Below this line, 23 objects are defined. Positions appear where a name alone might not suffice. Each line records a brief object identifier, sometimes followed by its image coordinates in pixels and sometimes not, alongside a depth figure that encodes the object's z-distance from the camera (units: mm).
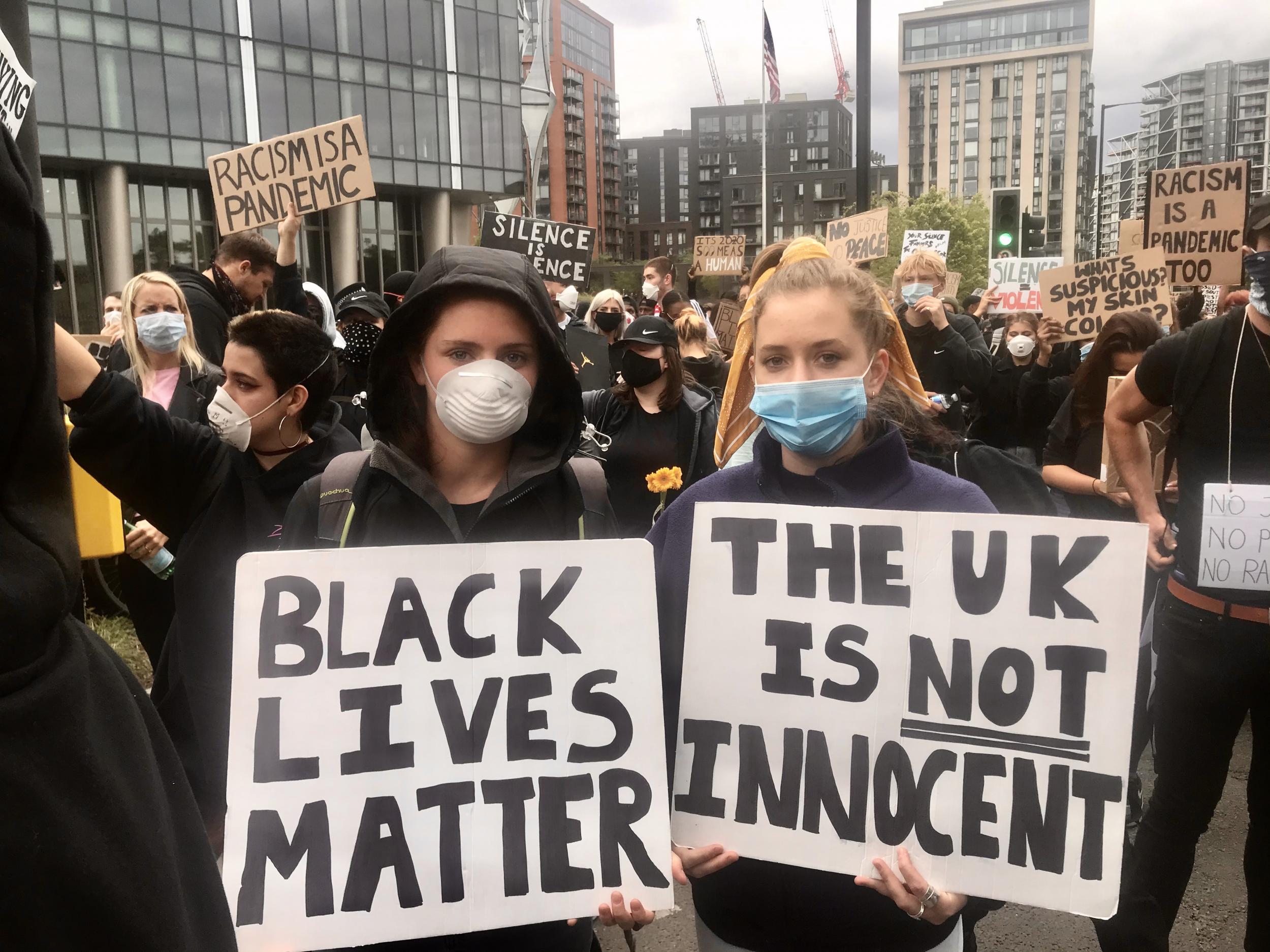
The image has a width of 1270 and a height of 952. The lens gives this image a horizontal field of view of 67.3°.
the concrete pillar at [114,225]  28109
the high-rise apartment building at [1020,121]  125438
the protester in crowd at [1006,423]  5973
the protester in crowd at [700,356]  6141
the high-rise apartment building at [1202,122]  136750
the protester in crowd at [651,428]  4824
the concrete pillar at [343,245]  32500
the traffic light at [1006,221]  10016
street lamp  30953
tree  69375
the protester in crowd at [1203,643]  2564
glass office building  27250
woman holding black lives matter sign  1887
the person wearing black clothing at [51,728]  698
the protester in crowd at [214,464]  2502
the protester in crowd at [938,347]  5121
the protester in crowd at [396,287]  6065
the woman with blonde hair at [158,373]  3967
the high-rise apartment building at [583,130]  89938
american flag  30172
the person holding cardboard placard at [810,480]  1759
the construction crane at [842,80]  125512
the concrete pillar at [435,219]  35125
